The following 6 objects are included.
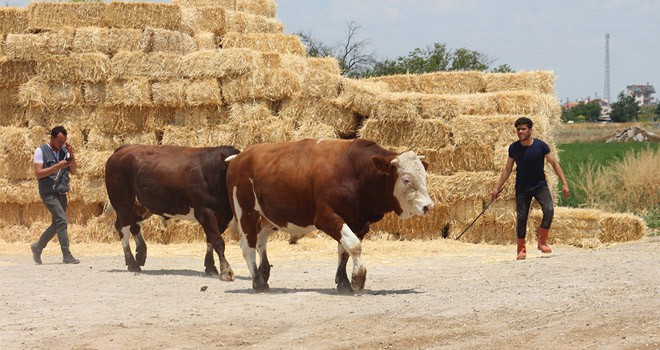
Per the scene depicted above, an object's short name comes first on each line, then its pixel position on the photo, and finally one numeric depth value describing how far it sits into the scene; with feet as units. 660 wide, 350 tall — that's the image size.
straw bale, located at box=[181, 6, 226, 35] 71.46
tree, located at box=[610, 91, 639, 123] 436.35
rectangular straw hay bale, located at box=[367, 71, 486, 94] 77.10
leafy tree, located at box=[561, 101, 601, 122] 483.51
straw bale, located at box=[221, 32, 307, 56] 71.92
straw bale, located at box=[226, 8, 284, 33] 75.56
